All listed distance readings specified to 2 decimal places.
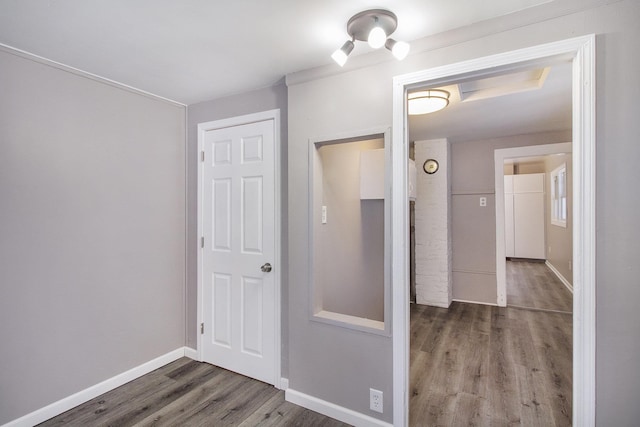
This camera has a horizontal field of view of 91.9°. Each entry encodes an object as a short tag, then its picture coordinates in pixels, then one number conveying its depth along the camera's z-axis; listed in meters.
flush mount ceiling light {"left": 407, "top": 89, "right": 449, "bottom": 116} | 2.64
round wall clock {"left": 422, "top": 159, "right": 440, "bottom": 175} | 4.34
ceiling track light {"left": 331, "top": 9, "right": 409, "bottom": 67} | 1.50
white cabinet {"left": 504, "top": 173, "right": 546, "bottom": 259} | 7.42
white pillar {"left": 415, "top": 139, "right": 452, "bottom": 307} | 4.30
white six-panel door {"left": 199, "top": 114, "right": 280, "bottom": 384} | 2.46
